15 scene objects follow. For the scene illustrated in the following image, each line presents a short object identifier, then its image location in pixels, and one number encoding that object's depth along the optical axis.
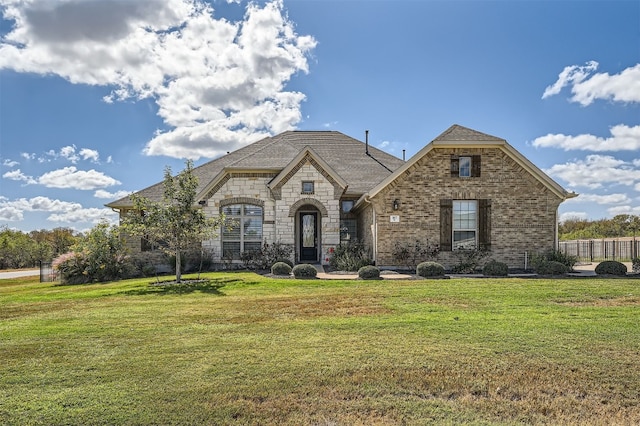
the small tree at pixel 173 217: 14.76
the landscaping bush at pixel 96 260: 17.36
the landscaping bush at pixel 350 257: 16.83
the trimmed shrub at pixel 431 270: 14.80
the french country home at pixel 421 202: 17.34
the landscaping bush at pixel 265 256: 18.95
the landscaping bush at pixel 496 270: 15.07
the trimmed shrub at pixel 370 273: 14.41
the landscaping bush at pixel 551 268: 14.78
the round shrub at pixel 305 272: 14.85
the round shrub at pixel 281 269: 15.87
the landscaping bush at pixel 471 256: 17.06
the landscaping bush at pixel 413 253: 17.19
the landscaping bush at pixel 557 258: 16.50
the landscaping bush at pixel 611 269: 14.80
